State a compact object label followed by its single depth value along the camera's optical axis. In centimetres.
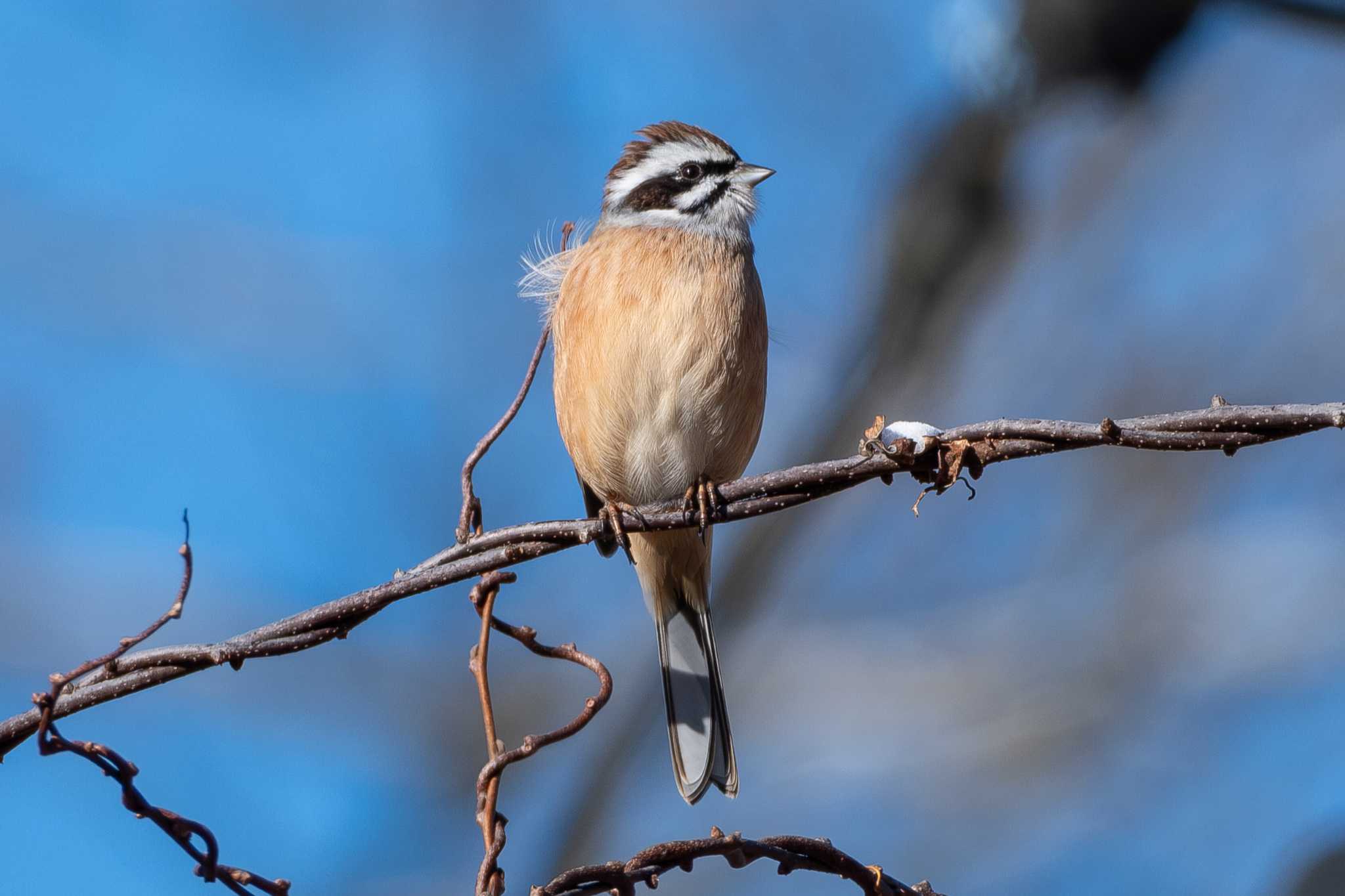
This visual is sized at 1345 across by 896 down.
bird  786
